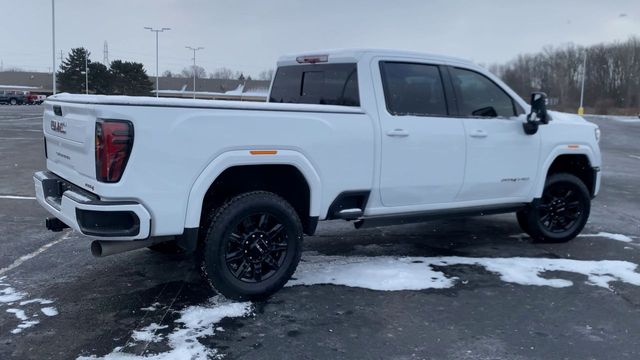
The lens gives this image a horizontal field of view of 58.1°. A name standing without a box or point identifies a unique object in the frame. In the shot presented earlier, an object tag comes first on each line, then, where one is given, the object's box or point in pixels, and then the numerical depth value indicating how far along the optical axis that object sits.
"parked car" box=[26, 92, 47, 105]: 70.67
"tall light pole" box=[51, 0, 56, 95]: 50.31
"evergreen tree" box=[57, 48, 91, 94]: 58.69
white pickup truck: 3.94
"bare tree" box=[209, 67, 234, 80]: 110.38
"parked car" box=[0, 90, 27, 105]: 65.69
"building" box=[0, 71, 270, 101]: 83.22
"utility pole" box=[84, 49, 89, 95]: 51.19
